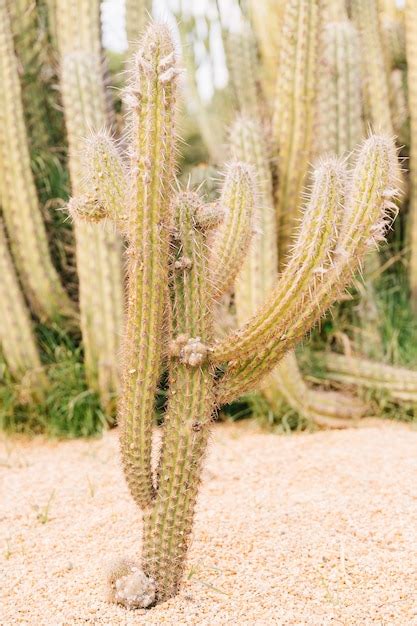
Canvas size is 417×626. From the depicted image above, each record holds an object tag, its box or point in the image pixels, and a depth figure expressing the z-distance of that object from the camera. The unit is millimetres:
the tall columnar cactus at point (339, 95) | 4102
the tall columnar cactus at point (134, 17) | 4277
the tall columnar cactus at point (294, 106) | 3811
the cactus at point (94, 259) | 3859
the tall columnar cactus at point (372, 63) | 4625
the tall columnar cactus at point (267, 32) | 4777
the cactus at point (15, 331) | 4004
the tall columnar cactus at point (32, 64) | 4371
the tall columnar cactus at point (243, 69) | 4793
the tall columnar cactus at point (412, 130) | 4547
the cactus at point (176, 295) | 2029
